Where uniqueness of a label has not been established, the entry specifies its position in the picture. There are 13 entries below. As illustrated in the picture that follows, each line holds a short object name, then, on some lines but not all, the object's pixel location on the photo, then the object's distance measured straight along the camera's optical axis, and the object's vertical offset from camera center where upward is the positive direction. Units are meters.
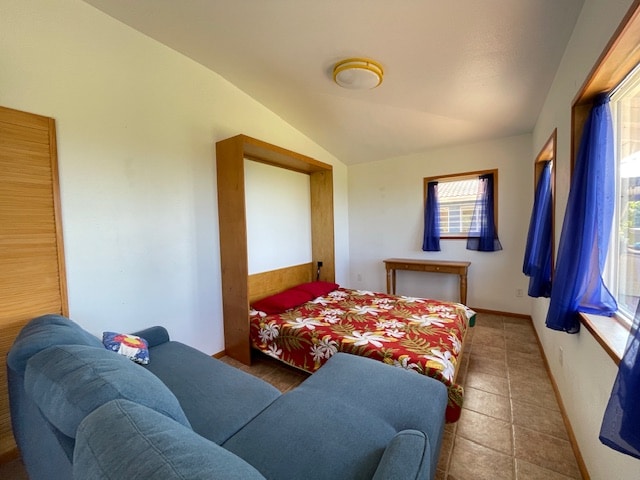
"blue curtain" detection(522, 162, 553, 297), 2.16 -0.17
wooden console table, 3.55 -0.58
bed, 1.79 -0.85
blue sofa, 0.58 -0.83
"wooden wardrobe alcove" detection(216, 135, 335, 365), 2.47 -0.03
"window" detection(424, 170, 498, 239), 3.80 +0.34
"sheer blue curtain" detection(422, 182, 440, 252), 3.99 +0.10
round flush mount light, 2.11 +1.26
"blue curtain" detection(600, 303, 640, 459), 0.75 -0.54
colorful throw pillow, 1.64 -0.71
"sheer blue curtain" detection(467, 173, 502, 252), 3.62 +0.08
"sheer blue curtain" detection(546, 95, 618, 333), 1.37 -0.03
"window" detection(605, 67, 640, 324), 1.21 +0.09
